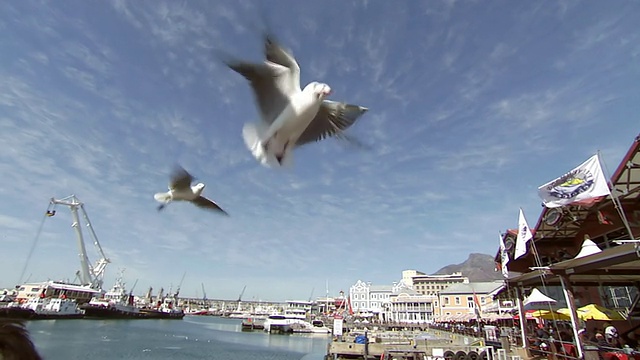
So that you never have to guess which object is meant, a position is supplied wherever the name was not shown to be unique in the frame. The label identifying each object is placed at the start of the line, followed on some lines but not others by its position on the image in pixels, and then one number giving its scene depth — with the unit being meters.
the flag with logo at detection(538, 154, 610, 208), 7.69
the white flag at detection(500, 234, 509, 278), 13.18
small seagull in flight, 5.11
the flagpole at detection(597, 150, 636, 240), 7.87
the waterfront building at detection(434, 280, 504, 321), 57.97
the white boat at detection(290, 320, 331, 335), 60.69
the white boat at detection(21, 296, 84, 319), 61.72
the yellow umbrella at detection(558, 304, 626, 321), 9.88
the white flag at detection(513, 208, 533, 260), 10.21
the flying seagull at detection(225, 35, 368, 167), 3.65
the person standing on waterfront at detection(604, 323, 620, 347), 8.66
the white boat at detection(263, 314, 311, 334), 60.66
